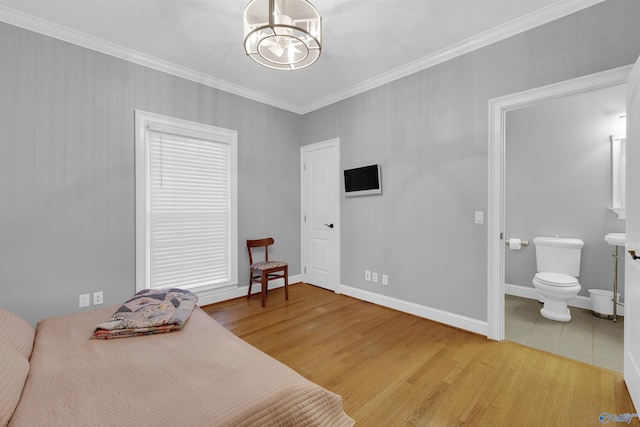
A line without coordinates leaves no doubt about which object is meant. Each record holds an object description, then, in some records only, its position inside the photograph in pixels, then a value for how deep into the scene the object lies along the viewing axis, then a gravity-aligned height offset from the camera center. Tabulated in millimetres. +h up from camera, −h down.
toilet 2910 -714
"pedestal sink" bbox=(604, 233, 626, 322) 2651 -501
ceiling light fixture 1688 +1195
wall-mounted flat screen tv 3484 +412
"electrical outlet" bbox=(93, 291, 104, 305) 2738 -859
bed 934 -686
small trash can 2996 -1002
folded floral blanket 1567 -651
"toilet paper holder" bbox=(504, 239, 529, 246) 3764 -420
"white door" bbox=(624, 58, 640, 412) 1660 -196
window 3072 +91
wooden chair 3508 -727
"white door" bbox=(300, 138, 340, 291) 4027 -14
